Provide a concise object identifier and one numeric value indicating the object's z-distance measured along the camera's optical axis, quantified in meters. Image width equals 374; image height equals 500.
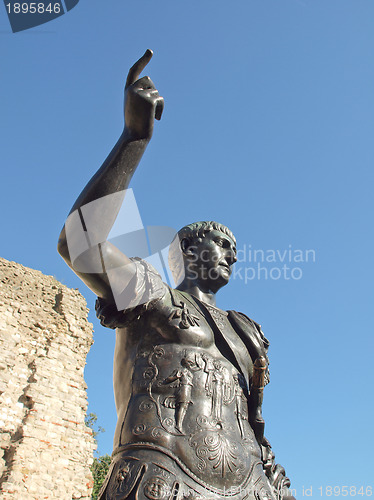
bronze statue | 1.65
